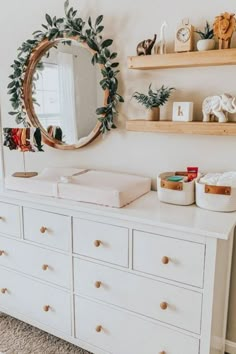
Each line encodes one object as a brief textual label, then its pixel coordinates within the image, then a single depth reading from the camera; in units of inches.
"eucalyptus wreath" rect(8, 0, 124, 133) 76.1
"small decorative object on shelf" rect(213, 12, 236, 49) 60.4
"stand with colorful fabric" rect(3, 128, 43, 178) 78.5
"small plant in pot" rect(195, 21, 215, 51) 63.2
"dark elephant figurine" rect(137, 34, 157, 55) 68.9
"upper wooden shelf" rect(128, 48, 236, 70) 60.9
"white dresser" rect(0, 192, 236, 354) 56.2
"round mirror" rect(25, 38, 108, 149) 80.0
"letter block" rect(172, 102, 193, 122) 67.5
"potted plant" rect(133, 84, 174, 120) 70.4
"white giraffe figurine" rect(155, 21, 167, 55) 68.6
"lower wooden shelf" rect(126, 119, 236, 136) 63.0
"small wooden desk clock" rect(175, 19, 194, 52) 65.1
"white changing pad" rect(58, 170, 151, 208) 64.4
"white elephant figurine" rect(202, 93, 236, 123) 63.5
